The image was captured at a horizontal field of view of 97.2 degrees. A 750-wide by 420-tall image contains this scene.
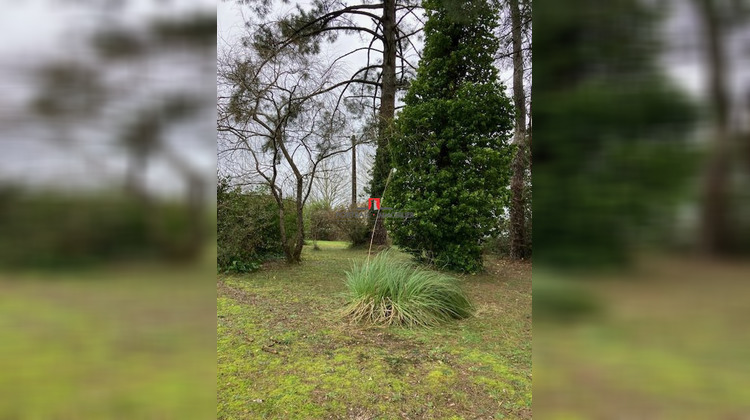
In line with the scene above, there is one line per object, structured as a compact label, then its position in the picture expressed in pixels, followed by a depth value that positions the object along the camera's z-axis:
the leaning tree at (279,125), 5.84
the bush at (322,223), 10.66
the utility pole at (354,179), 9.90
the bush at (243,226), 6.72
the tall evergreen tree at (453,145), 5.98
